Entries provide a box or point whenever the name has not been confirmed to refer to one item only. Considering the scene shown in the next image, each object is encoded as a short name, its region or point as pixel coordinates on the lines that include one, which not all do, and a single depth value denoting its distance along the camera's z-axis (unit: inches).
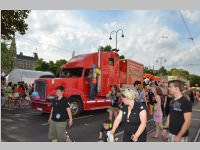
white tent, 726.8
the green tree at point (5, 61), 1771.5
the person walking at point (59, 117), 126.9
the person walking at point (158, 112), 183.3
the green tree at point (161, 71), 2063.3
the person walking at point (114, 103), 215.3
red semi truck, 285.8
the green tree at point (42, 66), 1744.3
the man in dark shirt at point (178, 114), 94.1
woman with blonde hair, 93.3
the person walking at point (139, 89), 206.1
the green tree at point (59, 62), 1718.1
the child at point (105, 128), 131.2
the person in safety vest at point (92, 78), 309.8
